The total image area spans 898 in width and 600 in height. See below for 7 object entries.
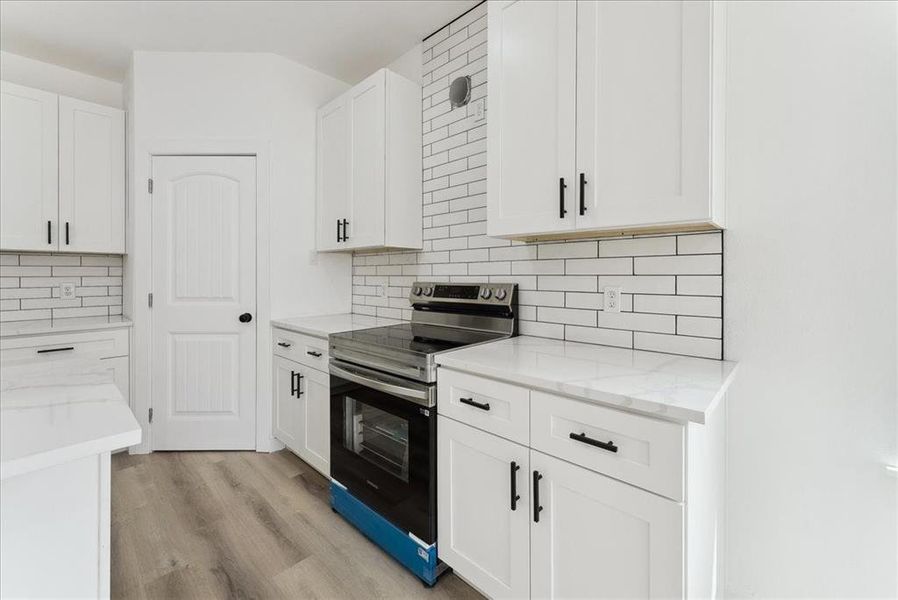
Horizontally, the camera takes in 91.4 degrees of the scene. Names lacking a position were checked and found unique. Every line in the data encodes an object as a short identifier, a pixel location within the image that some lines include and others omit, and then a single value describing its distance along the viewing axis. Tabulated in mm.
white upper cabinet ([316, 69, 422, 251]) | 2566
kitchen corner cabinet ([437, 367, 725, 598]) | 1083
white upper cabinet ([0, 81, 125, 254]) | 2717
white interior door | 2941
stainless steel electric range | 1711
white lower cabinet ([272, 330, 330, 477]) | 2408
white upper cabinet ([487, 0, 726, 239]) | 1307
